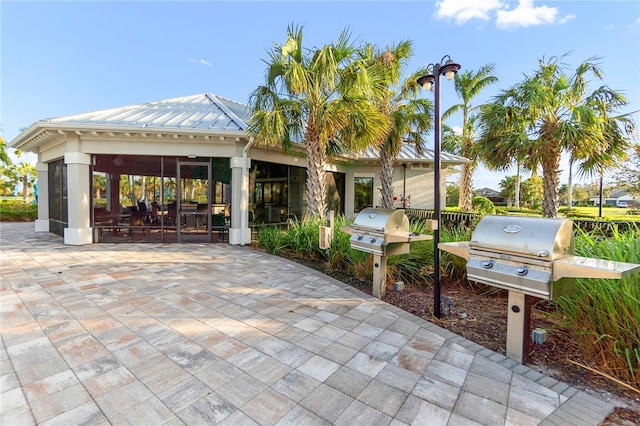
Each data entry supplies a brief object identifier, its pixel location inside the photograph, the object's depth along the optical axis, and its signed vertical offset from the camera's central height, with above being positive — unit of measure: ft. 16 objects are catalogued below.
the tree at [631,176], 53.36 +5.51
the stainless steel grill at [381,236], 13.51 -1.57
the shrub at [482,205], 53.04 -0.19
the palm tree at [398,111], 30.07 +10.42
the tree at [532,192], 102.40 +4.33
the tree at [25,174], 104.85 +10.65
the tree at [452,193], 106.83 +4.24
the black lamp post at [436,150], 12.21 +2.28
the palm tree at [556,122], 24.02 +7.32
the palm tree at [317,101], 23.50 +8.87
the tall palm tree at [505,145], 26.55 +5.58
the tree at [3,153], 64.37 +11.25
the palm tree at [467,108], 54.59 +19.54
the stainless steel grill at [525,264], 7.66 -1.60
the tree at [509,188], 111.75 +6.28
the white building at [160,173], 27.76 +3.08
